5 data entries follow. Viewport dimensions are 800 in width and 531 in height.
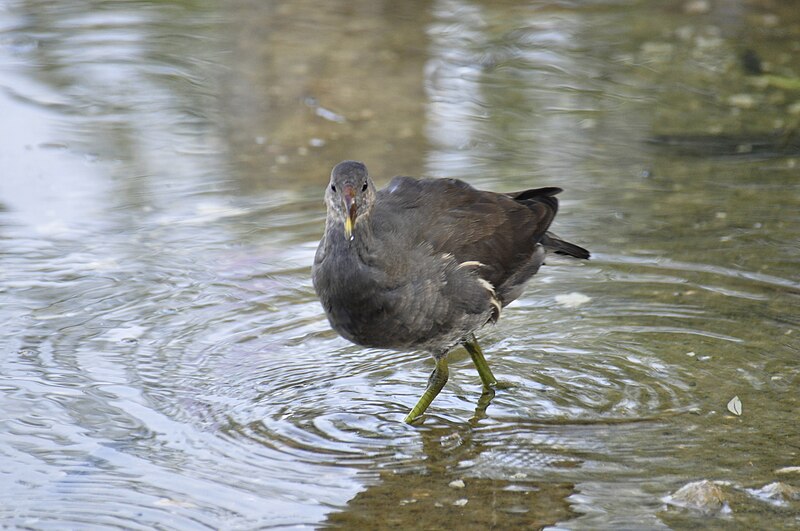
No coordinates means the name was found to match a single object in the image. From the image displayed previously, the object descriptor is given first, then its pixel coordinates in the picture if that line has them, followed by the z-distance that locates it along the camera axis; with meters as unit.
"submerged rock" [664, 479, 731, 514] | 8.17
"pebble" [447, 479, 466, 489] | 8.77
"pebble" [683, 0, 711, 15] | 22.50
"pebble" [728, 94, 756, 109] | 17.64
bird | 9.14
